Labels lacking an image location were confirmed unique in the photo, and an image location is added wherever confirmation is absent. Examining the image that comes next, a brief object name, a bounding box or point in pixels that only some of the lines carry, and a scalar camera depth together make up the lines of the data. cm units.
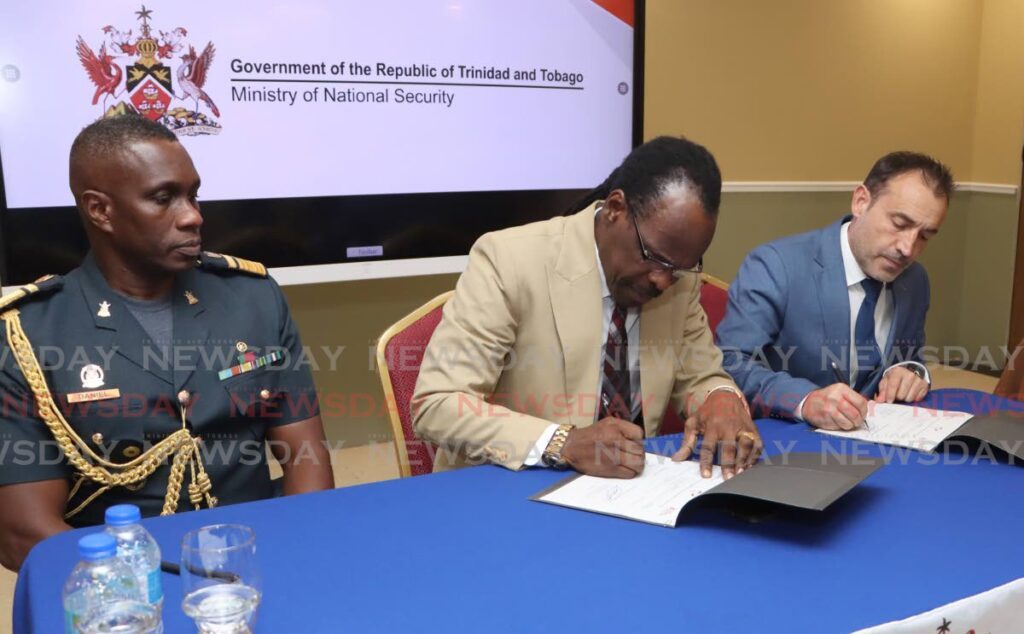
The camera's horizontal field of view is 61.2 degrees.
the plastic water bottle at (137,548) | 95
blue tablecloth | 103
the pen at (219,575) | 100
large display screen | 268
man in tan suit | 155
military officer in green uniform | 158
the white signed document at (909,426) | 170
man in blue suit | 212
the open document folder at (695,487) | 126
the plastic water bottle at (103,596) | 89
